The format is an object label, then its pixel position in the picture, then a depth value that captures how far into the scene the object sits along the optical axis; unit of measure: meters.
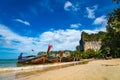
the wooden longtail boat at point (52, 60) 20.23
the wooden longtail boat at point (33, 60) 17.19
